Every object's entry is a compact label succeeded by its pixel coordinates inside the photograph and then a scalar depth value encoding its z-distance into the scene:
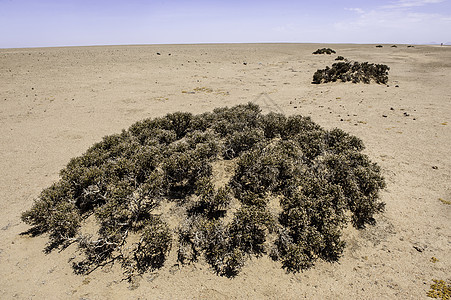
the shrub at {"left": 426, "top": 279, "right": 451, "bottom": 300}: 3.49
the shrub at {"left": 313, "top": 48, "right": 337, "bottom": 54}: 42.19
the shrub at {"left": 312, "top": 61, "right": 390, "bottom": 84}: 17.41
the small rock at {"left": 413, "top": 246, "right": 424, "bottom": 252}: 4.29
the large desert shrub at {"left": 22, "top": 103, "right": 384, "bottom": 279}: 4.32
